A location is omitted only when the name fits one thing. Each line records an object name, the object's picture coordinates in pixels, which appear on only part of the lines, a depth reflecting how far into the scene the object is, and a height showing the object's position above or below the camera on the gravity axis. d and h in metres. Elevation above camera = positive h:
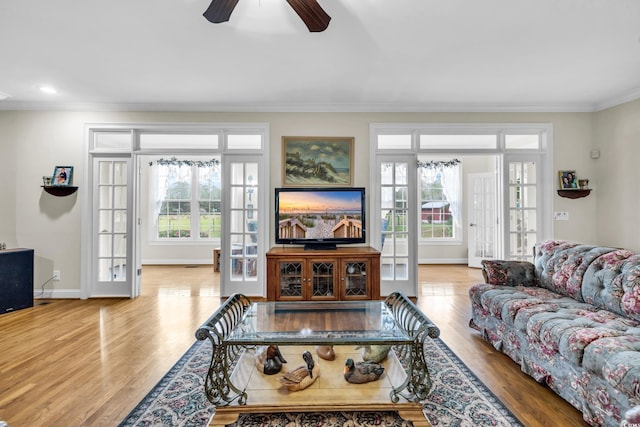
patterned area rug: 1.80 -1.10
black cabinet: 3.74 -0.69
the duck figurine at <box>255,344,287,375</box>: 1.97 -0.86
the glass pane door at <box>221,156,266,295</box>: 4.38 -0.12
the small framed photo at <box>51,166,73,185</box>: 4.23 +0.58
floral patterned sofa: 1.63 -0.64
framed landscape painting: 4.34 +0.79
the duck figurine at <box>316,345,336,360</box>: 2.11 -0.86
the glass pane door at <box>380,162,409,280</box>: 4.42 +0.02
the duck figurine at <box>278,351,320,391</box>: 1.80 -0.88
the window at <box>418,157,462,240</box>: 7.10 +0.40
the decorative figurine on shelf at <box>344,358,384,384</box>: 1.88 -0.88
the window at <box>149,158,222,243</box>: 7.22 +0.41
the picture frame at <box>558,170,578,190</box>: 4.29 +0.52
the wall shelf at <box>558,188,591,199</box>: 4.24 +0.35
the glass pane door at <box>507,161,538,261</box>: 4.43 +0.15
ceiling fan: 1.86 +1.27
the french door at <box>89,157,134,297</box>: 4.36 -0.09
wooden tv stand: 3.87 -0.65
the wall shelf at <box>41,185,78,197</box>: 4.17 +0.39
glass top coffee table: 1.70 -0.88
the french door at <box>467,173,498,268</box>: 6.42 +0.04
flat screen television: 4.21 +0.08
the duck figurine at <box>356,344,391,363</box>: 2.05 -0.84
